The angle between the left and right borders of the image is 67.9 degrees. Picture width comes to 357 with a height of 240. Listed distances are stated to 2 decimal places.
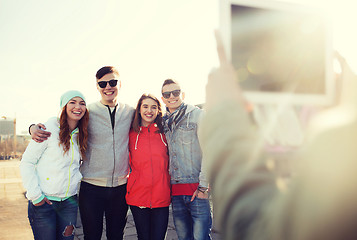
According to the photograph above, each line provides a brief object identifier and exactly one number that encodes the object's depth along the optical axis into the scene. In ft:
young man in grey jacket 9.95
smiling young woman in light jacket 8.79
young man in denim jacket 9.45
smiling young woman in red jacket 9.61
